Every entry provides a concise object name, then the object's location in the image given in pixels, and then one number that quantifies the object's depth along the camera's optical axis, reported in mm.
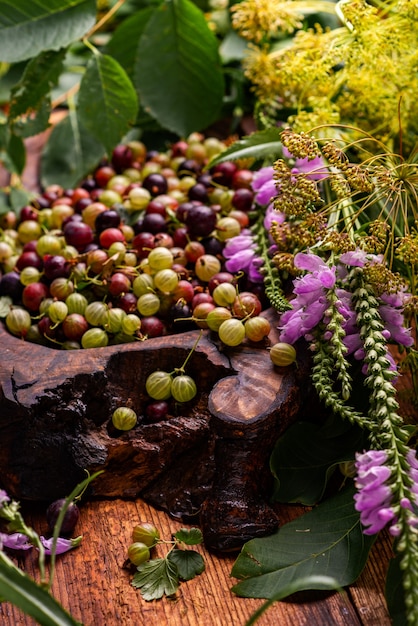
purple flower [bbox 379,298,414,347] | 972
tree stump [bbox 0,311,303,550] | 969
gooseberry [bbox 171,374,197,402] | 999
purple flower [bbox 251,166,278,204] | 1080
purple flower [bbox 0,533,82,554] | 966
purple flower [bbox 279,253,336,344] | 963
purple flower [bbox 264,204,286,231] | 1055
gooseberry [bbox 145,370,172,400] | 1004
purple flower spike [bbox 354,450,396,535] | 884
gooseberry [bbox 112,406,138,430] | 999
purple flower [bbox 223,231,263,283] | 1054
